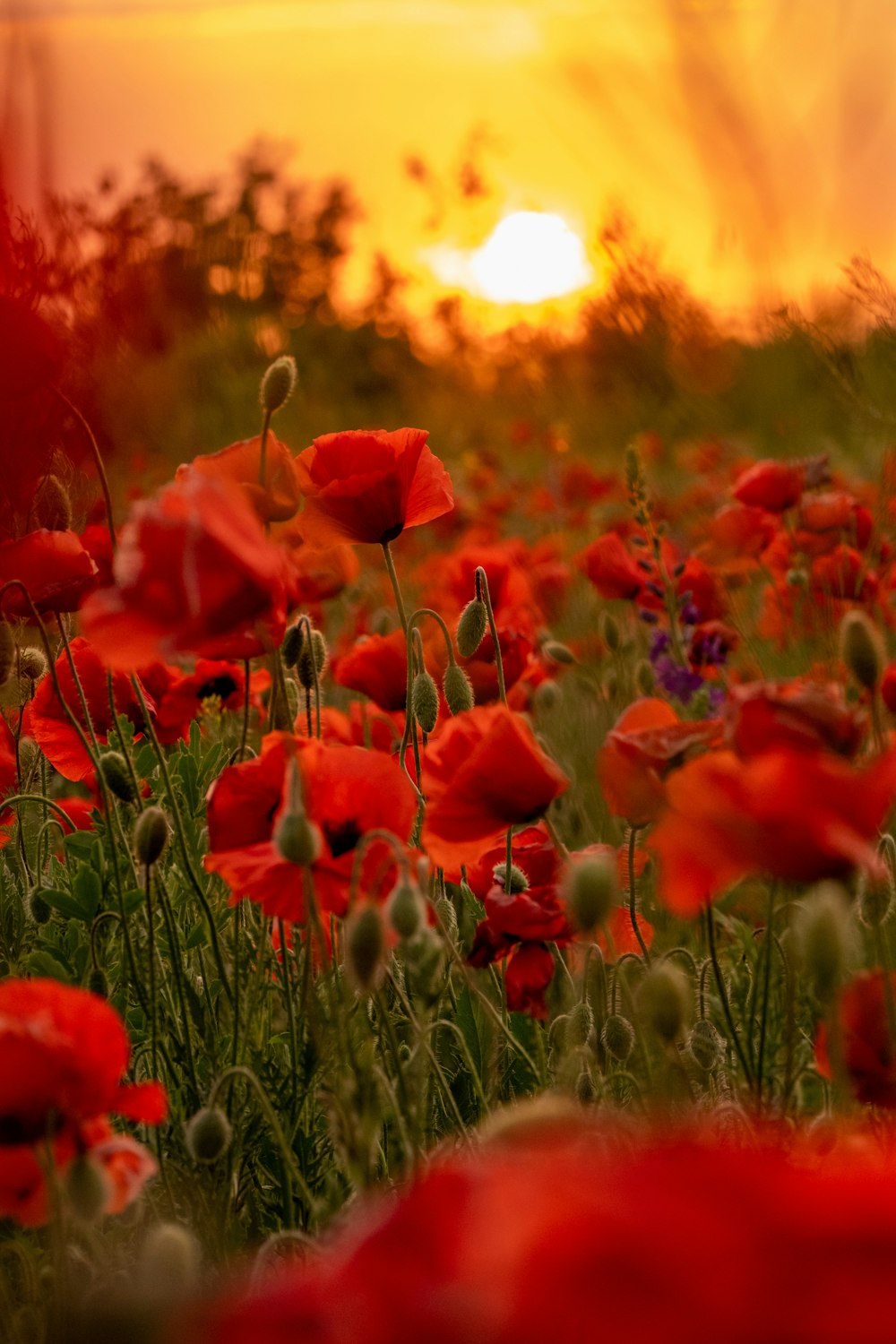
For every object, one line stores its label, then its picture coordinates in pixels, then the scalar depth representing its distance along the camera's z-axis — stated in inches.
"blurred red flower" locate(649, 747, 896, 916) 52.4
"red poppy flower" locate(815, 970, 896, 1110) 57.6
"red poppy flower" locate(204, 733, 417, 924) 57.7
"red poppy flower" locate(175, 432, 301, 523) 58.8
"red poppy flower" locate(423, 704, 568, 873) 57.2
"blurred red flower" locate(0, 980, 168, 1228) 53.0
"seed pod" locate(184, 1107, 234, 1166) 56.5
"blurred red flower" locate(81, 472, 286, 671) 54.8
